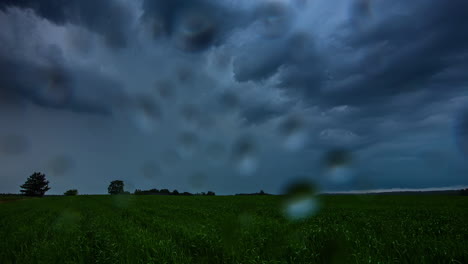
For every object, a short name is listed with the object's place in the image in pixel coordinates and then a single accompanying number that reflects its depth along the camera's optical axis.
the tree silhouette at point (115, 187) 146.88
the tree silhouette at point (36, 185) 123.99
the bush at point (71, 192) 130.38
